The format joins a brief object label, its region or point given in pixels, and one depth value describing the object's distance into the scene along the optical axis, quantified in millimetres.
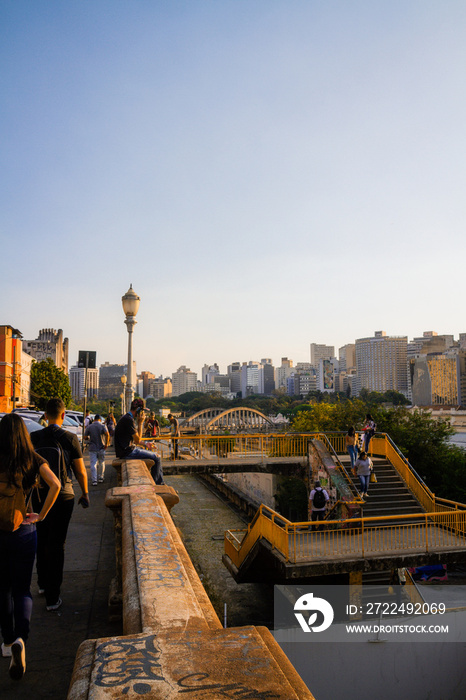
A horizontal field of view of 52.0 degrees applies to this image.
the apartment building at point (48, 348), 89250
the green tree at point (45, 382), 51909
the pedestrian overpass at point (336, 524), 12734
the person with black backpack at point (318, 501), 15195
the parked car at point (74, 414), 25023
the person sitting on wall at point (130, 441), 7508
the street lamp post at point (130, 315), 14898
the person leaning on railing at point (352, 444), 16203
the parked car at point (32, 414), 15558
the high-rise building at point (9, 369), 39656
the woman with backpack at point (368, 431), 16516
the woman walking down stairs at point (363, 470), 15773
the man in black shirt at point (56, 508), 4062
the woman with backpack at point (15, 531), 3137
